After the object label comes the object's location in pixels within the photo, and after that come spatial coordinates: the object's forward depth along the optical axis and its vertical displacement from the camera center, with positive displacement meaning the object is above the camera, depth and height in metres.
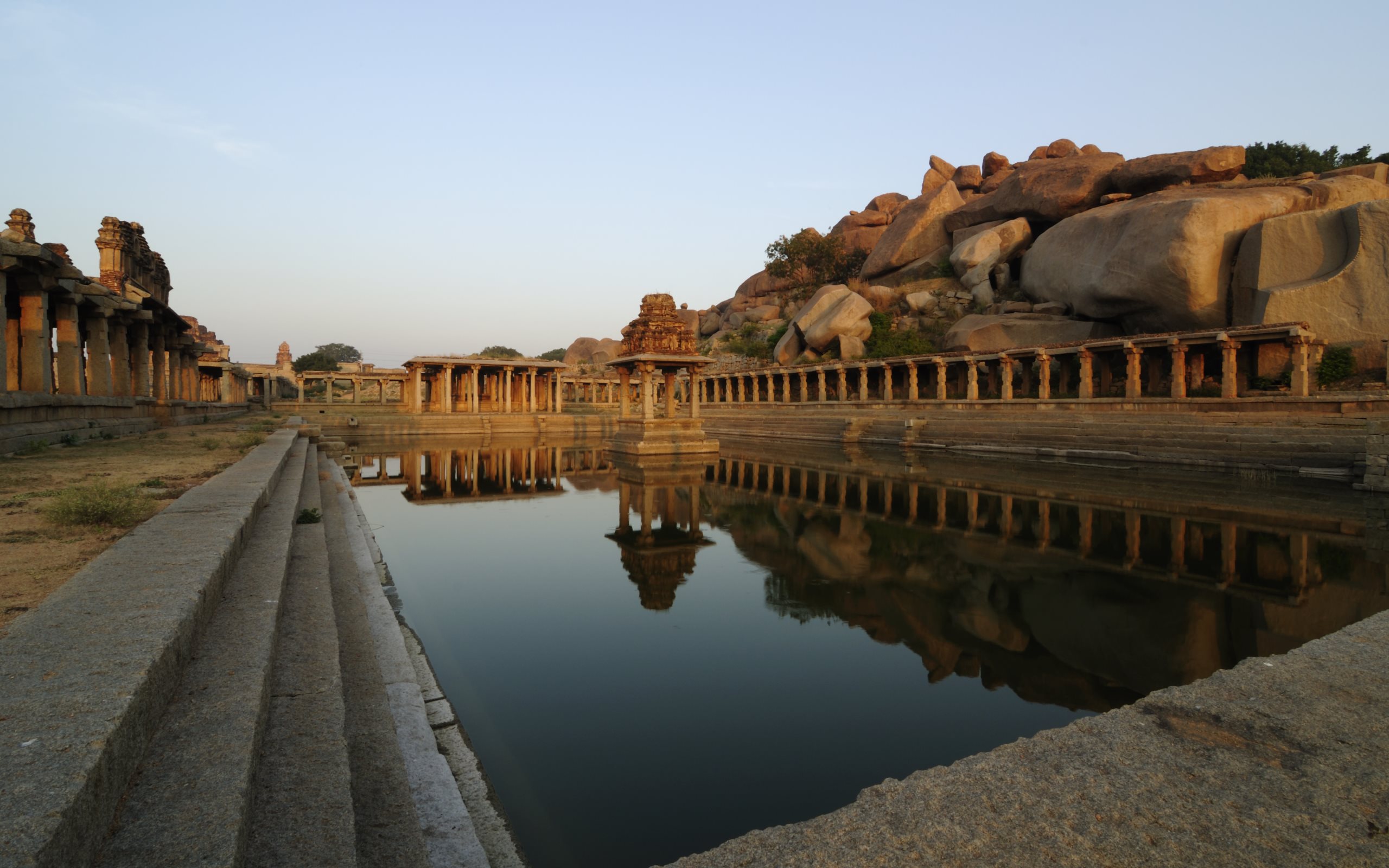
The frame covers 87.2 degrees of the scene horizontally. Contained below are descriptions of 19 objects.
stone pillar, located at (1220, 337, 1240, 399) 21.28 +1.08
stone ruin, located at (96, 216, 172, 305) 27.95 +6.69
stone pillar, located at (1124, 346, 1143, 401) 22.91 +1.04
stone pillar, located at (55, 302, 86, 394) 15.05 +1.61
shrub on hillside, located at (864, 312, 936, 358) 40.06 +3.76
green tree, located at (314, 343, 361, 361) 95.11 +8.76
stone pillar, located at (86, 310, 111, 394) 17.02 +1.48
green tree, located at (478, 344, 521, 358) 82.50 +7.25
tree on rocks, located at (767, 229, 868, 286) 59.81 +12.41
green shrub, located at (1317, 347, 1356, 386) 22.78 +1.11
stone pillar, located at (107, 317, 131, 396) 18.95 +1.70
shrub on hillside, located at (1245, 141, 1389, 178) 46.09 +15.61
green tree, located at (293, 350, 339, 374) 80.69 +6.30
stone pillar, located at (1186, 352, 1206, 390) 26.98 +1.25
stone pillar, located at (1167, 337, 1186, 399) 22.56 +1.12
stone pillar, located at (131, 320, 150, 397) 21.17 +1.84
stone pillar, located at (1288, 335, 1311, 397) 20.22 +0.95
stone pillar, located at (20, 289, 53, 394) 13.29 +1.42
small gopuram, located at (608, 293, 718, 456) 22.69 +1.54
